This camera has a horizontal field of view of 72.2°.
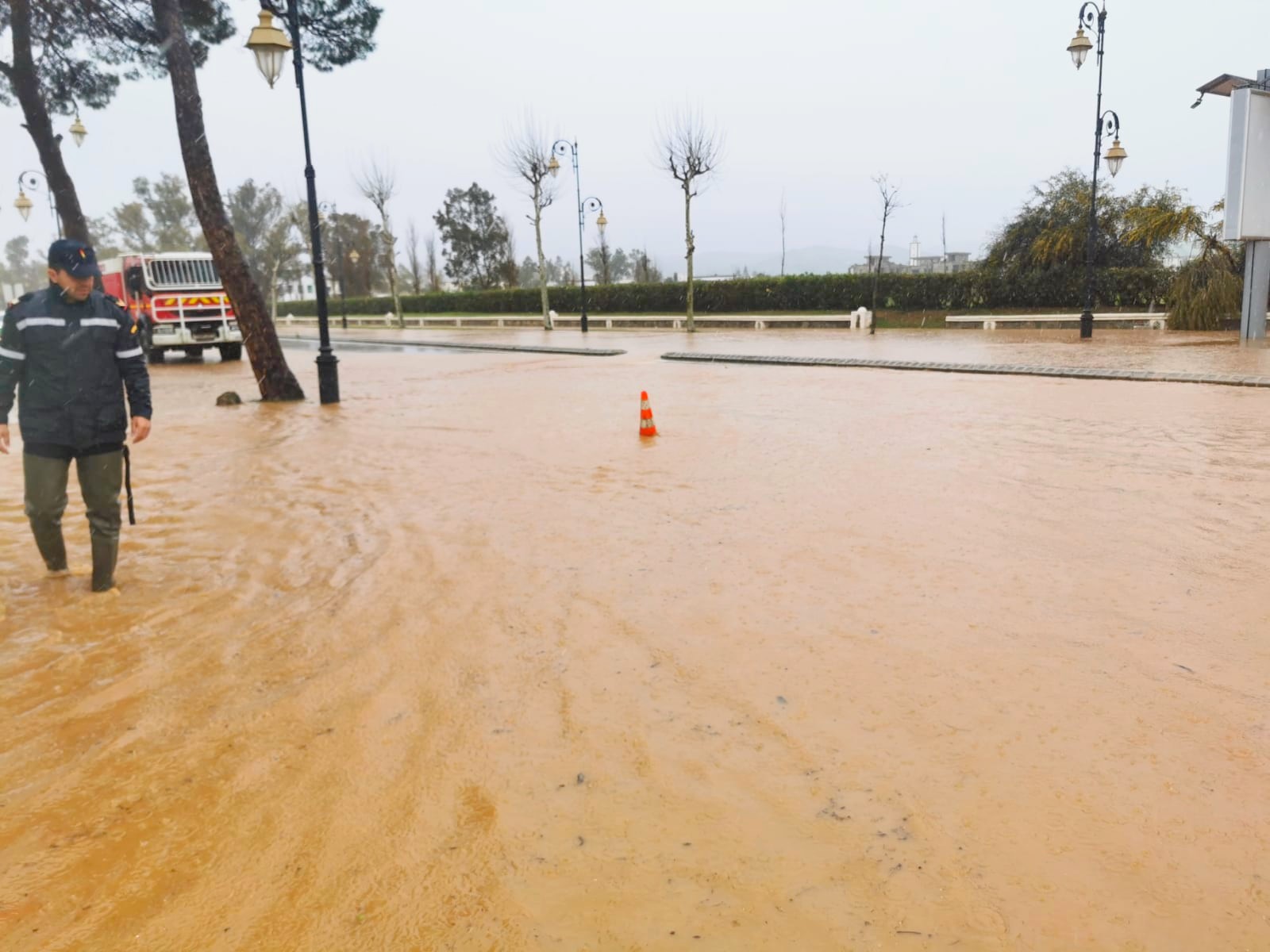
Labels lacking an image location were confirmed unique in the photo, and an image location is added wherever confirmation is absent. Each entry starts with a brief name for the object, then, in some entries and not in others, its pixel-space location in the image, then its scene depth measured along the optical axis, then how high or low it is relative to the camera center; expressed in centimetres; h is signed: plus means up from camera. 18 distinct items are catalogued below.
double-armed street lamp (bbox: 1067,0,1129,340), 2033 +468
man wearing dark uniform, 477 -23
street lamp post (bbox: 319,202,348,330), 4934 +640
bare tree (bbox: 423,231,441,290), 6525 +579
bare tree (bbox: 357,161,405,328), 4688 +769
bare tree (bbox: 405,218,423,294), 6800 +680
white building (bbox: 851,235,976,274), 3731 +341
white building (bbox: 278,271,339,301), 7488 +475
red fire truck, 2325 +125
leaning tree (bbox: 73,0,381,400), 1359 +324
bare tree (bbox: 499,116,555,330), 3744 +698
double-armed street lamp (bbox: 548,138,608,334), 3102 +539
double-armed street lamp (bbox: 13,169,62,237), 2700 +446
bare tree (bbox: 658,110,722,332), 3278 +624
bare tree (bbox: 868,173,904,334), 3517 +491
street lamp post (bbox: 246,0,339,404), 1123 +346
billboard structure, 1839 +302
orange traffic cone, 964 -100
